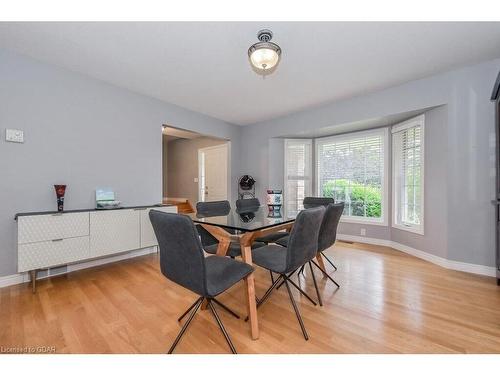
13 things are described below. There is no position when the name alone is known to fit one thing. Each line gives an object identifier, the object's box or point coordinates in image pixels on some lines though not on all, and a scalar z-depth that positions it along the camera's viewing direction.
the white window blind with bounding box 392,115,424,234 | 3.34
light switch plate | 2.33
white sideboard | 2.21
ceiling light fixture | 1.92
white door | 5.54
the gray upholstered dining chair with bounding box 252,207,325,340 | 1.53
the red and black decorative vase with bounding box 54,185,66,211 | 2.54
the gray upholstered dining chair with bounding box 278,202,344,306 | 2.07
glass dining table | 1.58
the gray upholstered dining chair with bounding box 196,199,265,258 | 2.23
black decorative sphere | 4.94
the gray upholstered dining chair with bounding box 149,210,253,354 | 1.23
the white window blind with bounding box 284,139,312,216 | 4.84
